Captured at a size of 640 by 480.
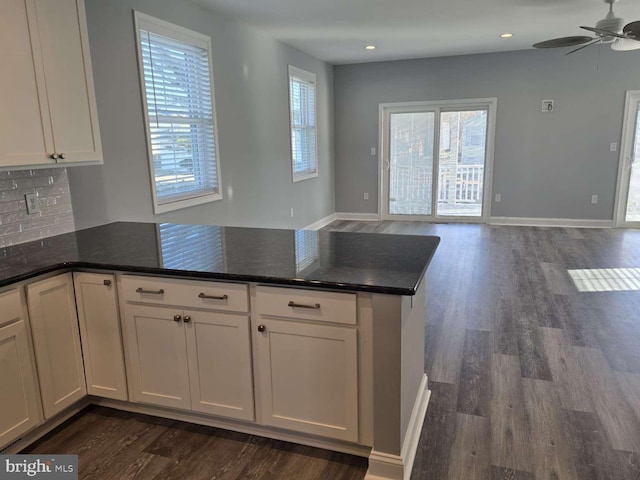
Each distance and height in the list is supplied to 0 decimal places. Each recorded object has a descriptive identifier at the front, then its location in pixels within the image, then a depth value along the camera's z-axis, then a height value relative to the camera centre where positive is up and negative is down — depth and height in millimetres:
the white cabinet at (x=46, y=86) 2123 +314
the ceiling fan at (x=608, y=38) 4035 +909
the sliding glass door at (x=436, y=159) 7230 -269
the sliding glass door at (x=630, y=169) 6484 -434
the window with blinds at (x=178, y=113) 3566 +288
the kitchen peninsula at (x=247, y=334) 1834 -792
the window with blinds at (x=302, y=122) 6156 +312
